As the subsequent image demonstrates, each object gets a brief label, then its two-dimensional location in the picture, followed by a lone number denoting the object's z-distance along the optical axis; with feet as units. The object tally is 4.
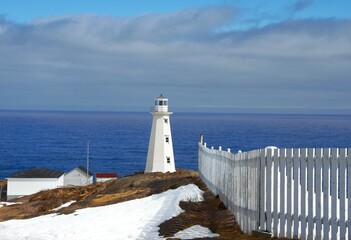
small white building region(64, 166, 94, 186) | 196.85
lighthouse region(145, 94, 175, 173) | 146.41
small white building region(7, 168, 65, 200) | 174.60
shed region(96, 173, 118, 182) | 193.12
